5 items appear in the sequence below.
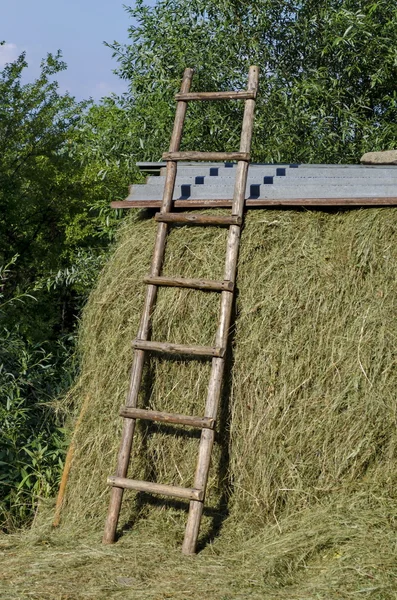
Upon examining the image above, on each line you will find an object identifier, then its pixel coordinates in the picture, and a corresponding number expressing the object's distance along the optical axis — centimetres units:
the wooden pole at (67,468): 712
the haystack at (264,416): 613
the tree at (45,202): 1405
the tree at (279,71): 1366
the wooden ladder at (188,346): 641
